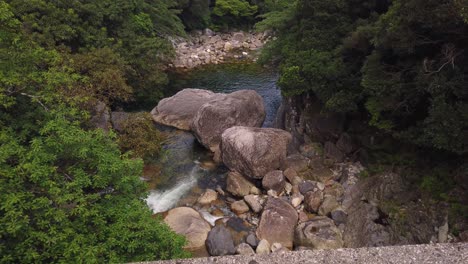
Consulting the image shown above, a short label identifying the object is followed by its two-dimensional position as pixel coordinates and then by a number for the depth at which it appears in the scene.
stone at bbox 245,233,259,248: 11.30
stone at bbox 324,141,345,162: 14.69
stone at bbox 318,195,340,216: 12.46
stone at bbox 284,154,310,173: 14.85
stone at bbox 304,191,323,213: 12.74
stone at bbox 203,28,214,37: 38.62
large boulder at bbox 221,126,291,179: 14.25
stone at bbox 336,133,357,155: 14.49
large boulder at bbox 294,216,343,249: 11.09
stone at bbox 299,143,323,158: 15.45
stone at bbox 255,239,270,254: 11.01
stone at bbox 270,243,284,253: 11.07
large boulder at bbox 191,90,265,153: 17.05
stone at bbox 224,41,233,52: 35.51
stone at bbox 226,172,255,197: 13.72
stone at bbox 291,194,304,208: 13.09
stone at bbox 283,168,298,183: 14.33
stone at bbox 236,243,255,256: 10.99
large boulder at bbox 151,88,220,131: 19.05
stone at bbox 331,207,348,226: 11.90
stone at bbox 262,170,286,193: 13.84
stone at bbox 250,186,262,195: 13.90
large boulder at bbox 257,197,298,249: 11.45
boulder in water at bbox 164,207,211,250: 11.32
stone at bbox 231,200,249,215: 12.88
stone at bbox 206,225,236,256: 10.98
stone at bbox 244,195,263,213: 12.84
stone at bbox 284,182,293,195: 13.88
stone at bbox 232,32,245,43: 38.09
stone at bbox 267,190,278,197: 13.70
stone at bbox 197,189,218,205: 13.38
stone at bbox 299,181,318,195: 13.62
